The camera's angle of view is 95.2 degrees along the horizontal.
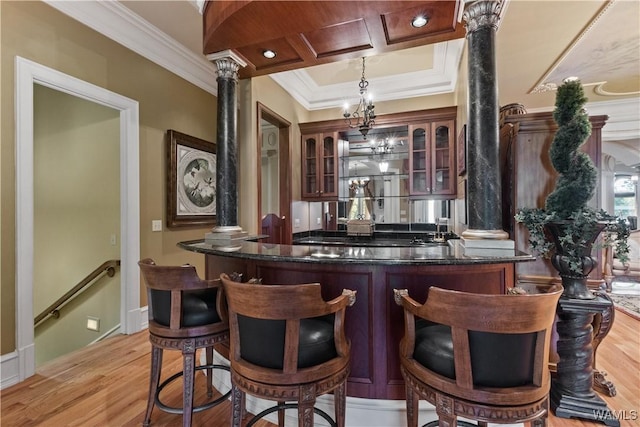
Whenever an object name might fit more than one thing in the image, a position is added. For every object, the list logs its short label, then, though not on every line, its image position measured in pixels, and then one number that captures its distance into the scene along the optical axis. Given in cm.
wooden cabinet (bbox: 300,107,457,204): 414
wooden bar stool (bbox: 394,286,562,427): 101
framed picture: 344
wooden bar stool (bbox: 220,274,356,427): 113
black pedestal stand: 186
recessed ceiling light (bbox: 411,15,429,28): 205
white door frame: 222
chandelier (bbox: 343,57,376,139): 368
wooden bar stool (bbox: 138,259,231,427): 152
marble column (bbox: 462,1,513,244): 180
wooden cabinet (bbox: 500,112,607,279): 230
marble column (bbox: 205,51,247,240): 264
